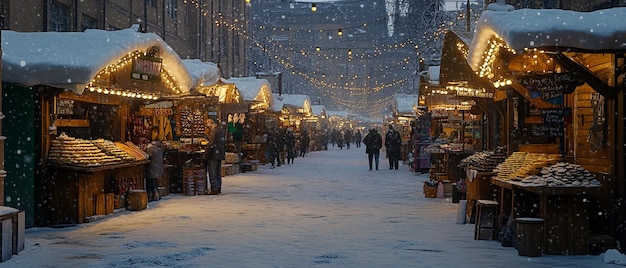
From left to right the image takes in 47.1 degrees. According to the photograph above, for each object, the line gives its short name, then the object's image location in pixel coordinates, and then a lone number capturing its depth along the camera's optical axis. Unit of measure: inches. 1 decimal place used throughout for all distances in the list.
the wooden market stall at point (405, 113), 1366.9
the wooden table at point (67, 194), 482.9
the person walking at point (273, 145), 1237.1
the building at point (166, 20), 822.5
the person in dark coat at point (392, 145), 1154.0
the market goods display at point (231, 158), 1042.1
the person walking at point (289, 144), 1385.3
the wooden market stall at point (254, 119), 1183.4
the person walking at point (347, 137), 2501.0
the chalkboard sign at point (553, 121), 438.0
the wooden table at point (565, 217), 361.4
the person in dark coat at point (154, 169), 630.5
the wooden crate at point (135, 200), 563.2
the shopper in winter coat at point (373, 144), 1149.1
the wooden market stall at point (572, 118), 344.5
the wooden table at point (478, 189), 478.3
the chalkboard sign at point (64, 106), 549.3
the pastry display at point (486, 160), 498.6
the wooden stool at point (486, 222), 410.9
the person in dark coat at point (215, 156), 692.1
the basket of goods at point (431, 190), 661.9
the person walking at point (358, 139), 2615.7
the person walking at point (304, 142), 1776.6
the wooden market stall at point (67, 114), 464.8
